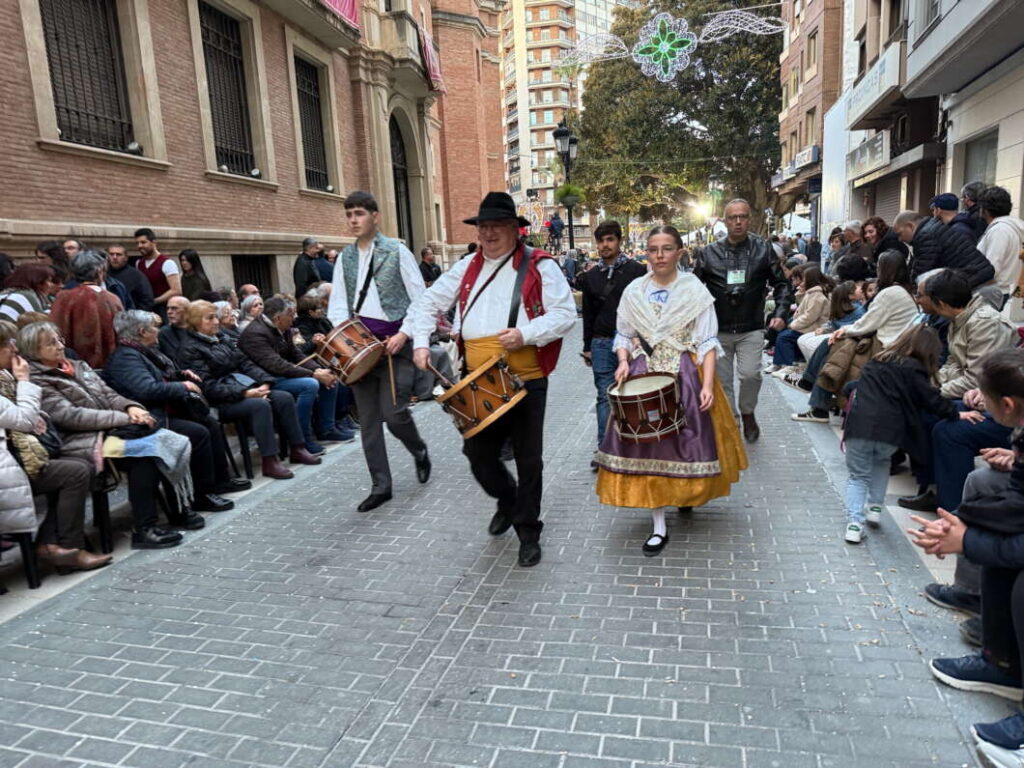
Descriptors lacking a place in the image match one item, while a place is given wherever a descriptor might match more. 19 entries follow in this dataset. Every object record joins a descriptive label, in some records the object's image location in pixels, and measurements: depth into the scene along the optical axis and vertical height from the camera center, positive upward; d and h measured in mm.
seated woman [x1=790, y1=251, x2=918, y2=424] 6113 -495
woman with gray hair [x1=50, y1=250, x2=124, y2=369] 5688 -219
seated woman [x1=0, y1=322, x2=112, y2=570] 4164 -1051
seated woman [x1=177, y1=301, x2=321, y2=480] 6137 -835
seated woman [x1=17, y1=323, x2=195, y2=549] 4527 -758
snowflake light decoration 19406 +5693
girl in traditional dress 4324 -833
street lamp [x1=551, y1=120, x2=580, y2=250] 18172 +3005
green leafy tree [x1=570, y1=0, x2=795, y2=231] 35375 +7010
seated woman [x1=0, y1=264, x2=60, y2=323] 5727 +63
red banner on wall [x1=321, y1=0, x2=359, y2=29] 15962 +6079
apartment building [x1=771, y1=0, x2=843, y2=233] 27734 +6546
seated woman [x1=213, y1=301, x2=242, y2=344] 6887 -327
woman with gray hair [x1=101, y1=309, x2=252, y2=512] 5184 -720
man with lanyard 6156 -261
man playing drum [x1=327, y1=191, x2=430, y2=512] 5359 -201
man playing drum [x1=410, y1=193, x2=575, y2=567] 4105 -316
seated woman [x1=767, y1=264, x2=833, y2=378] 9133 -646
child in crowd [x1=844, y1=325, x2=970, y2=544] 4301 -960
